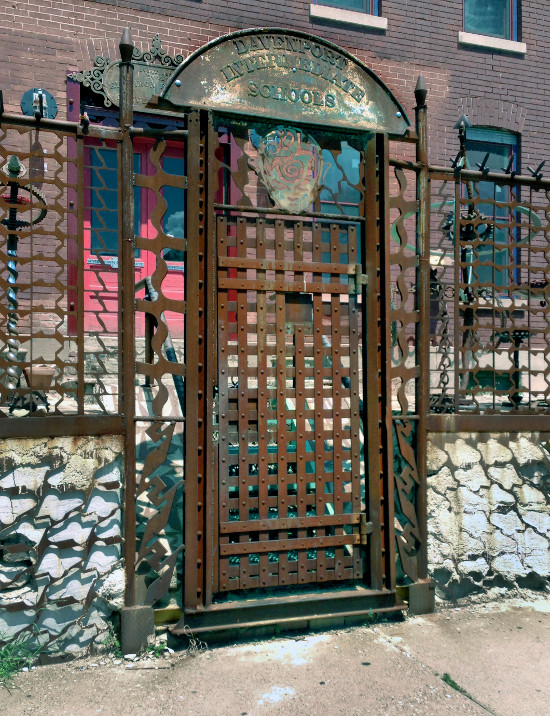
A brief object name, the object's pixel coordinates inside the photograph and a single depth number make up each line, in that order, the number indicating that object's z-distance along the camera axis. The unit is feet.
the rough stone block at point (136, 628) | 11.74
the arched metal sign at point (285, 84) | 12.23
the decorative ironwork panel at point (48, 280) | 11.78
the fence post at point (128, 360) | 11.82
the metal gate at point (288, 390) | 12.50
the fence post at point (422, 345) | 13.82
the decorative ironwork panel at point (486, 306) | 14.55
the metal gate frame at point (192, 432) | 11.91
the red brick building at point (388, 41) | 24.27
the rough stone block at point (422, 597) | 13.70
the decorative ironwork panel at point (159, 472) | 12.03
